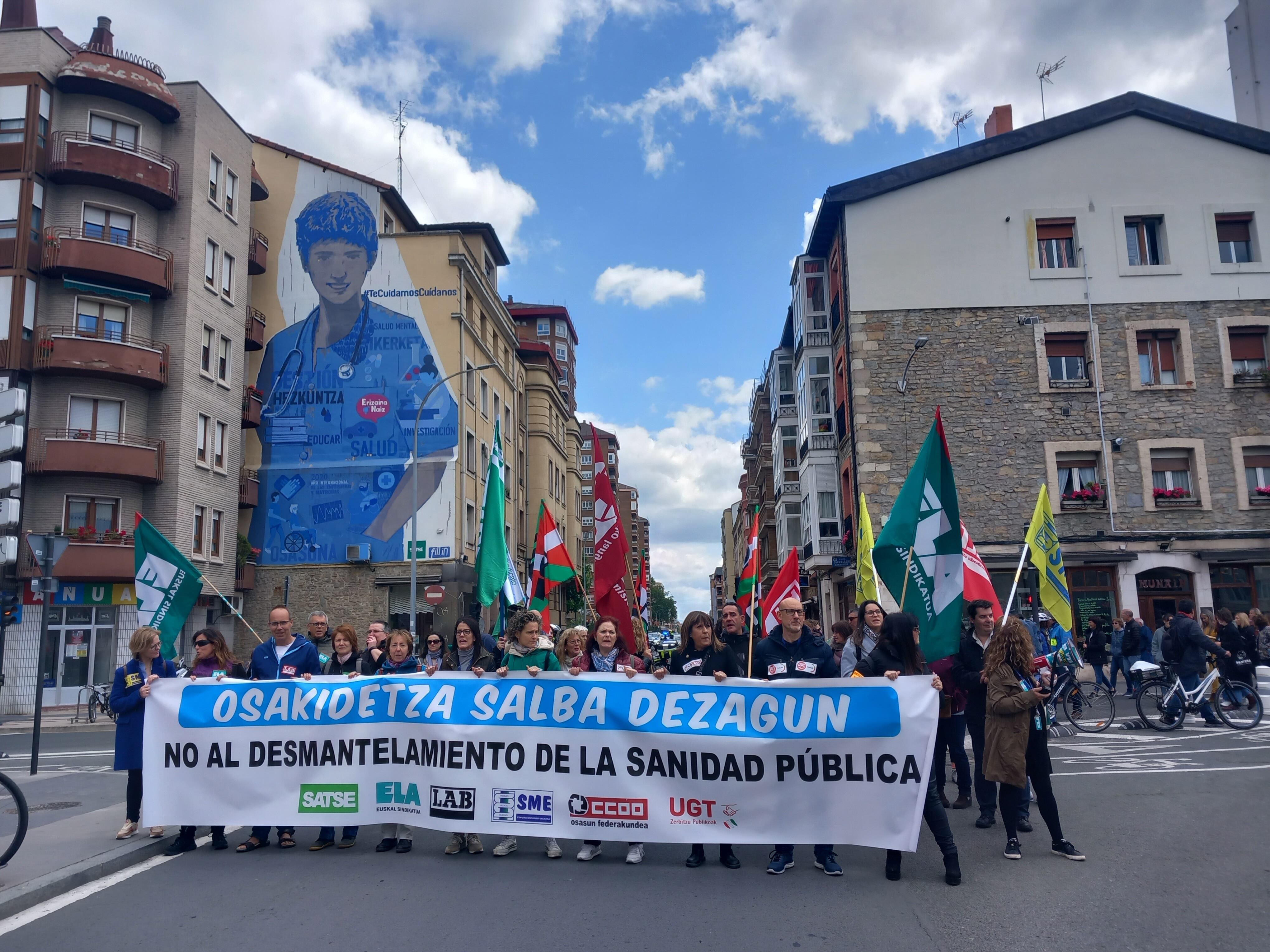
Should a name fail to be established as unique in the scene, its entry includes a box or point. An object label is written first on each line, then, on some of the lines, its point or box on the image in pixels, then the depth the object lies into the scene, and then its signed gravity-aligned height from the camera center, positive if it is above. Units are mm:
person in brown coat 6852 -786
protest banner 6965 -953
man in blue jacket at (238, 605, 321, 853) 8344 -195
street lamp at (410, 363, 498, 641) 24781 +2155
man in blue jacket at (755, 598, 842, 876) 7238 -219
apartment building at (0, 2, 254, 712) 27438 +9268
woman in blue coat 7953 -562
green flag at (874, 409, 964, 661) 8266 +622
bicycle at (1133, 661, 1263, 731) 13961 -1209
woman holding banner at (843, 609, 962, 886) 7223 -230
